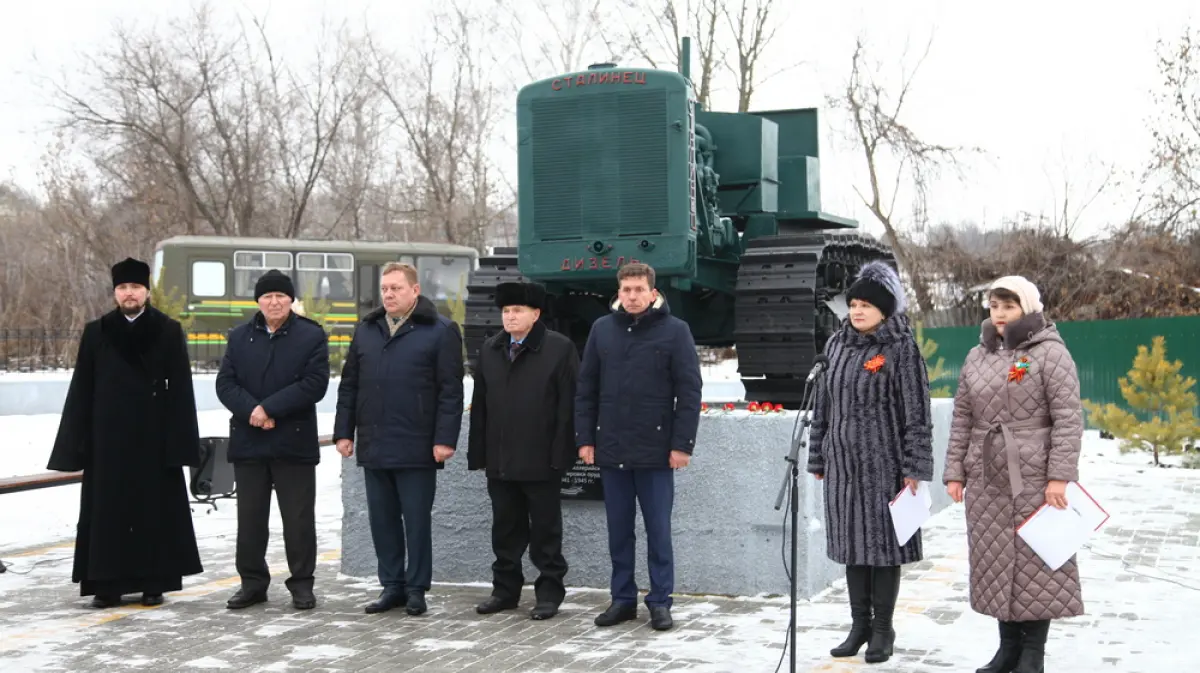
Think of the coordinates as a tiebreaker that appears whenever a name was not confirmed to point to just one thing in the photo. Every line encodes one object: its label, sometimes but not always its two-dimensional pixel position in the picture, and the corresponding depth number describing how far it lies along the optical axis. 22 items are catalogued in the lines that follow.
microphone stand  5.45
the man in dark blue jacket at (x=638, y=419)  6.96
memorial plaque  8.13
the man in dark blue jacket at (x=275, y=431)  7.57
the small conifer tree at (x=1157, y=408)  15.80
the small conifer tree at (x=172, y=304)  22.89
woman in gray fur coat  6.09
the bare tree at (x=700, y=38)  34.72
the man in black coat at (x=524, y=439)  7.28
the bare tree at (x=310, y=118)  39.06
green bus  29.05
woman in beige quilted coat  5.60
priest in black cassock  7.71
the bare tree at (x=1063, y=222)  31.61
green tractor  9.92
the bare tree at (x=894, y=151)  32.06
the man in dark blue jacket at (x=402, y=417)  7.41
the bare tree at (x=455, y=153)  39.16
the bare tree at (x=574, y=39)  36.31
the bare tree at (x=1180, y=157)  25.73
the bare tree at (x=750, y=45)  34.88
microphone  5.77
